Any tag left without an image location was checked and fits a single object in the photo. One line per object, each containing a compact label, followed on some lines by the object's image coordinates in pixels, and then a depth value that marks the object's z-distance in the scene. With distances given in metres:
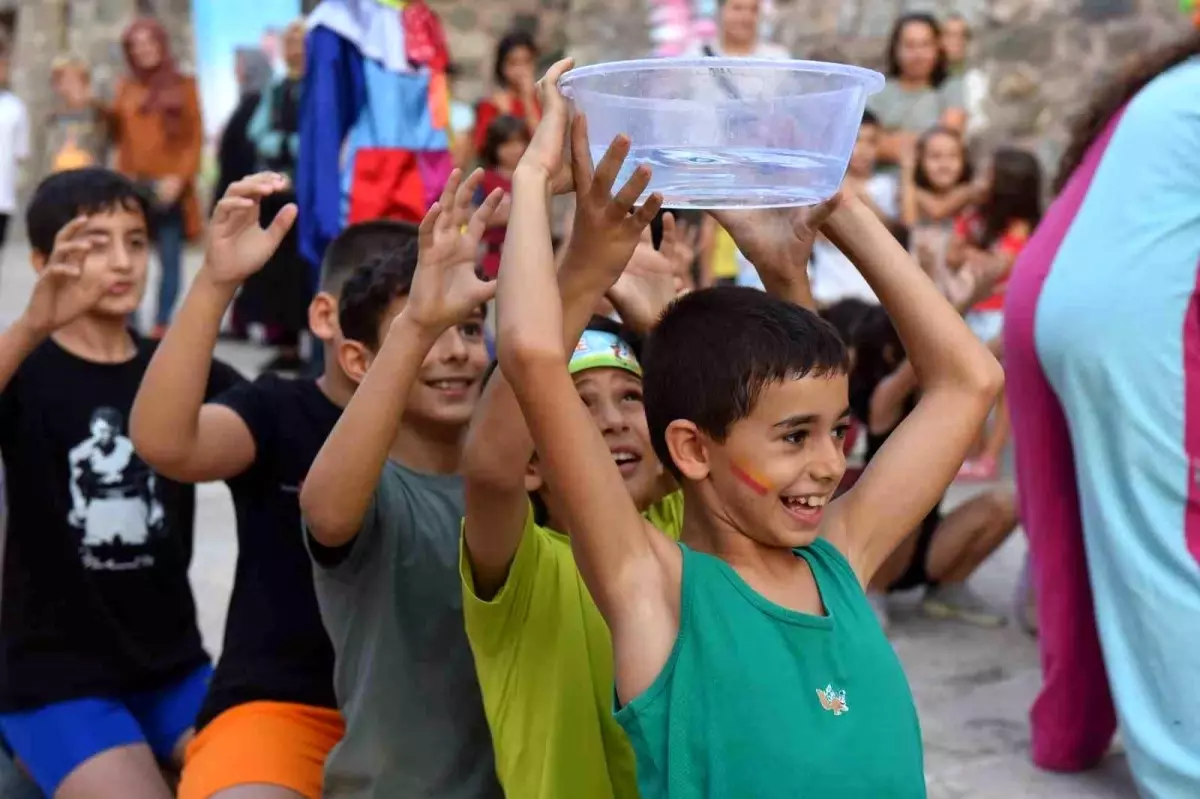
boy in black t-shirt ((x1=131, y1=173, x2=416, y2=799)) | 2.24
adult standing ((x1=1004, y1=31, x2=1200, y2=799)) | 2.78
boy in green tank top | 1.71
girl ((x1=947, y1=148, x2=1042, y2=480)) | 5.98
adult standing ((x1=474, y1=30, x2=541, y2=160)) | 6.96
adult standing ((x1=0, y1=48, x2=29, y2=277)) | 7.91
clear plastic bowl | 1.74
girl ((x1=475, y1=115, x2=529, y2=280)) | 6.14
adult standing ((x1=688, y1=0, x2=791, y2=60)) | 6.12
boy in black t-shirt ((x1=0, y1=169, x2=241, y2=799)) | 2.66
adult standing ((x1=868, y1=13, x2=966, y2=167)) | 6.48
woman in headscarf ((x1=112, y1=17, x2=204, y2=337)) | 7.94
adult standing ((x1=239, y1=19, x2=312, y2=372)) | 7.23
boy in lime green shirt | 1.88
